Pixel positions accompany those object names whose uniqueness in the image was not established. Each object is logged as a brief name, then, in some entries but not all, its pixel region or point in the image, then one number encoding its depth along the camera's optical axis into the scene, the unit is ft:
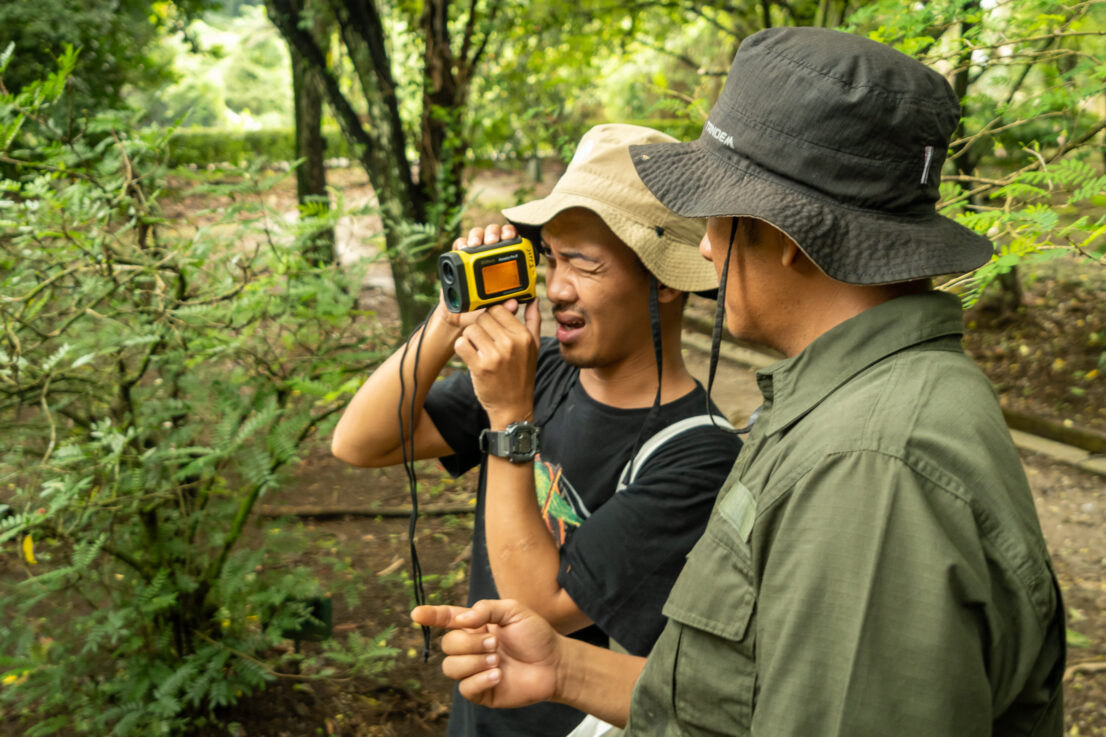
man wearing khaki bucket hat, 5.19
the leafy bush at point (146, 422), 8.02
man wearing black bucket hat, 2.76
